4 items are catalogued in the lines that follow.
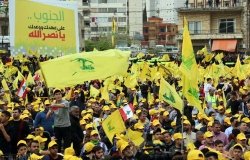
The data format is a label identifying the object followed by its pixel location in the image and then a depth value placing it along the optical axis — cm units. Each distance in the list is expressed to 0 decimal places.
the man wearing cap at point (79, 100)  1563
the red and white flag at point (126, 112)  1197
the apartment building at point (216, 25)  5819
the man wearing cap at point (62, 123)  1142
